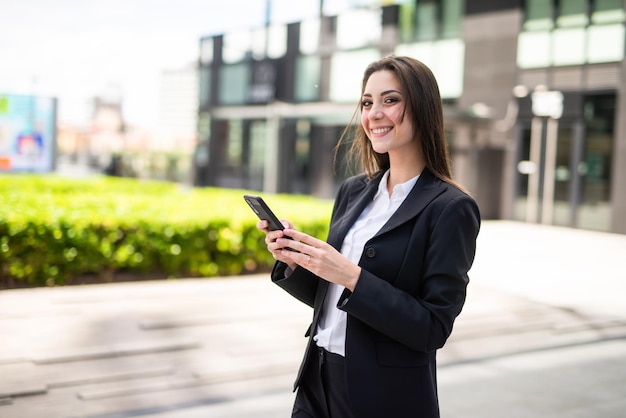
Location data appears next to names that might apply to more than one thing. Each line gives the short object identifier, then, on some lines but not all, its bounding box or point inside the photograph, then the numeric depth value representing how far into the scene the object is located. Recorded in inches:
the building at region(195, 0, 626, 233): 609.6
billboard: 621.0
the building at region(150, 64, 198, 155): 1198.3
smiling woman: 67.7
